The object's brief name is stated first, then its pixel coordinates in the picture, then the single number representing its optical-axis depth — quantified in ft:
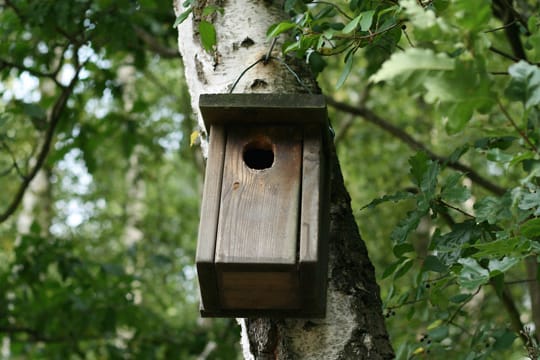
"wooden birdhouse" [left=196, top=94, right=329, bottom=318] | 13.19
